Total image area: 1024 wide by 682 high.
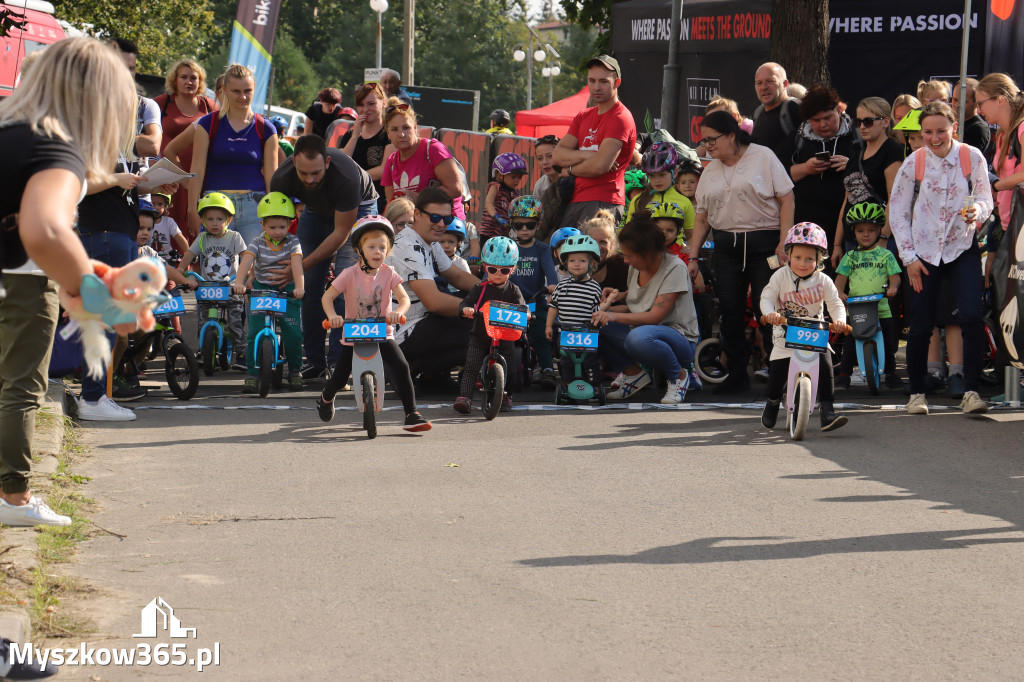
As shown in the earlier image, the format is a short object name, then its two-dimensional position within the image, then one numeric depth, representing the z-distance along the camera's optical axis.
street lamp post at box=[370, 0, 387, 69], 40.75
